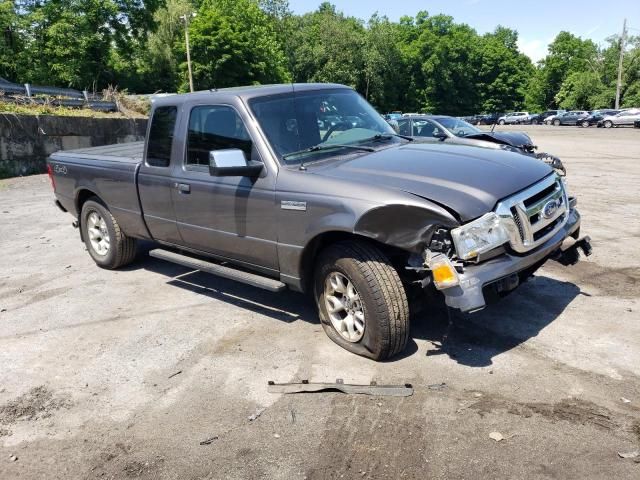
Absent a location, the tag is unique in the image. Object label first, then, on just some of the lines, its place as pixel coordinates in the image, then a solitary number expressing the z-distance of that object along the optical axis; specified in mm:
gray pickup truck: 3678
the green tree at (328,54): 70375
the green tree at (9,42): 46153
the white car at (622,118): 43875
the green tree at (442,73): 81750
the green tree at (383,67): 73875
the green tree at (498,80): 86312
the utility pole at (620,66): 61219
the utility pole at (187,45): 45134
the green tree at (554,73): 86250
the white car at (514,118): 64319
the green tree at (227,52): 54938
